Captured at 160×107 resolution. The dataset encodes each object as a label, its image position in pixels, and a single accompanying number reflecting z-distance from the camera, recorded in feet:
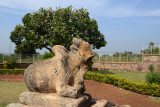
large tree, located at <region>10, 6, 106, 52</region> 56.44
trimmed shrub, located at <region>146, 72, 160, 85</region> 29.28
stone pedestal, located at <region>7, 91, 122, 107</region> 10.64
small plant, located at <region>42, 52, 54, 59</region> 55.90
